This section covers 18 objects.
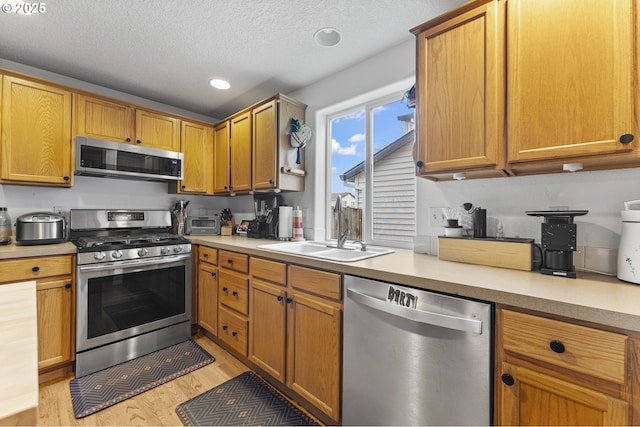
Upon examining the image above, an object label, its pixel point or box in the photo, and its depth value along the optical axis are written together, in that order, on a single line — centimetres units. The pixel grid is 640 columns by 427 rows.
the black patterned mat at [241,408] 158
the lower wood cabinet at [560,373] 79
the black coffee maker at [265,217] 268
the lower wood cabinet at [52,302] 185
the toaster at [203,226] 305
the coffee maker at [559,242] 117
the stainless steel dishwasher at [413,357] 102
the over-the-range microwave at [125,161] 228
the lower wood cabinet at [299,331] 148
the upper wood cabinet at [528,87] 104
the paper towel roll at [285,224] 256
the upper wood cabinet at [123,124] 236
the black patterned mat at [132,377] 174
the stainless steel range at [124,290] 202
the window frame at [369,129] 213
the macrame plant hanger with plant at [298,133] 250
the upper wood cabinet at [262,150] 246
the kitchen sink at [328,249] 189
